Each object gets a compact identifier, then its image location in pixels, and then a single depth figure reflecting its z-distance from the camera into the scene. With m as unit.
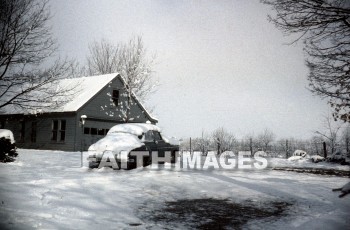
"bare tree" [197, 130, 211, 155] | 39.97
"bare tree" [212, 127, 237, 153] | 37.80
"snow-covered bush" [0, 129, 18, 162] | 11.82
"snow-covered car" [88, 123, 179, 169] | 11.18
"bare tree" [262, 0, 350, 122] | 6.89
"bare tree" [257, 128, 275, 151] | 56.50
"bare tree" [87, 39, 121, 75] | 39.74
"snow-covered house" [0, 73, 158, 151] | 23.05
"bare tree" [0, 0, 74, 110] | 13.27
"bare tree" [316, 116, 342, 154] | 27.00
